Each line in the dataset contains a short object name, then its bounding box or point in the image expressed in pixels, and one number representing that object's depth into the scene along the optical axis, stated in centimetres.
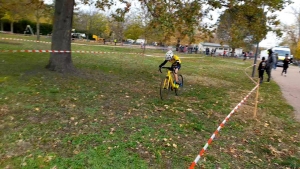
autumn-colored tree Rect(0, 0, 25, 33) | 1530
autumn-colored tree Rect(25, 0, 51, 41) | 1218
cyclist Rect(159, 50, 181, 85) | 842
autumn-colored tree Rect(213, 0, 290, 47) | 1006
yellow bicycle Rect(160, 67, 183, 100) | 830
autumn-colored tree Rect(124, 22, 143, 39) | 4131
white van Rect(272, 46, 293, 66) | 3631
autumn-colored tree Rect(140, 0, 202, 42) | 995
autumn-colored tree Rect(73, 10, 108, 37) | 5459
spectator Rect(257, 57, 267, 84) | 1456
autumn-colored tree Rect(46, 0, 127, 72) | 991
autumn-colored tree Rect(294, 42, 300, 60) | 5695
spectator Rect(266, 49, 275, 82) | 1487
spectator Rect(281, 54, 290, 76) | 2168
